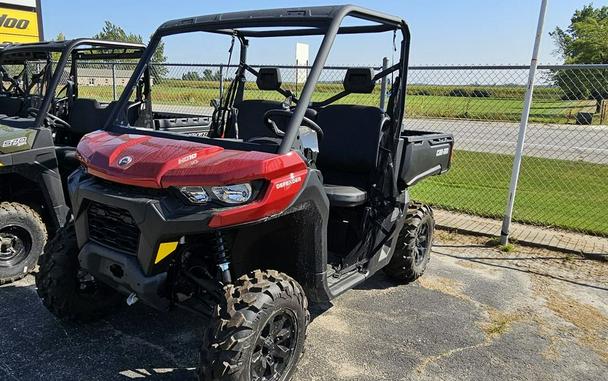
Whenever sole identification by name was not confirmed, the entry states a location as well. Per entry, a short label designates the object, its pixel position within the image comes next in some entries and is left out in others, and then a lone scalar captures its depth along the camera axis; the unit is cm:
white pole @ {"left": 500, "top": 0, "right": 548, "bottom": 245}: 522
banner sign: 1338
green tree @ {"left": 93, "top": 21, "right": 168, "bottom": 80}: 7795
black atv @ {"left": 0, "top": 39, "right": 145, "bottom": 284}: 425
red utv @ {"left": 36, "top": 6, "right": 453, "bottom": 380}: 250
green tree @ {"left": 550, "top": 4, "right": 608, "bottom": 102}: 3850
